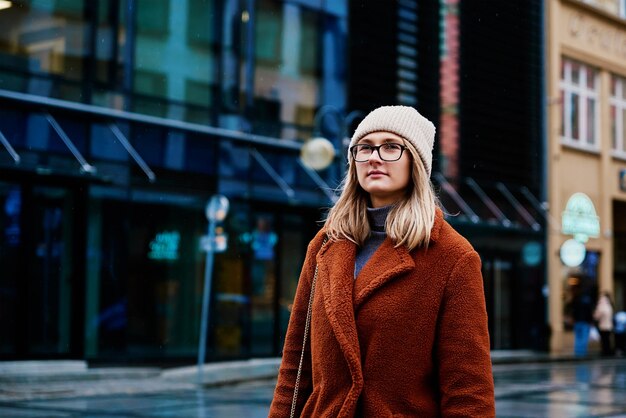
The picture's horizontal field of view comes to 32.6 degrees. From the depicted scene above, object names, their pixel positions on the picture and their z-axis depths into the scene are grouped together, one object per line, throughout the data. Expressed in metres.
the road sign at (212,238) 17.68
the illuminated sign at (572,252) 30.30
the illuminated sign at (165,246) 21.31
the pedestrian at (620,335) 30.48
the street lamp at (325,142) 21.59
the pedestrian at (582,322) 29.36
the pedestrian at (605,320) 29.52
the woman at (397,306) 3.01
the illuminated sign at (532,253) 30.42
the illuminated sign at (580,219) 32.19
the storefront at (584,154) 31.69
